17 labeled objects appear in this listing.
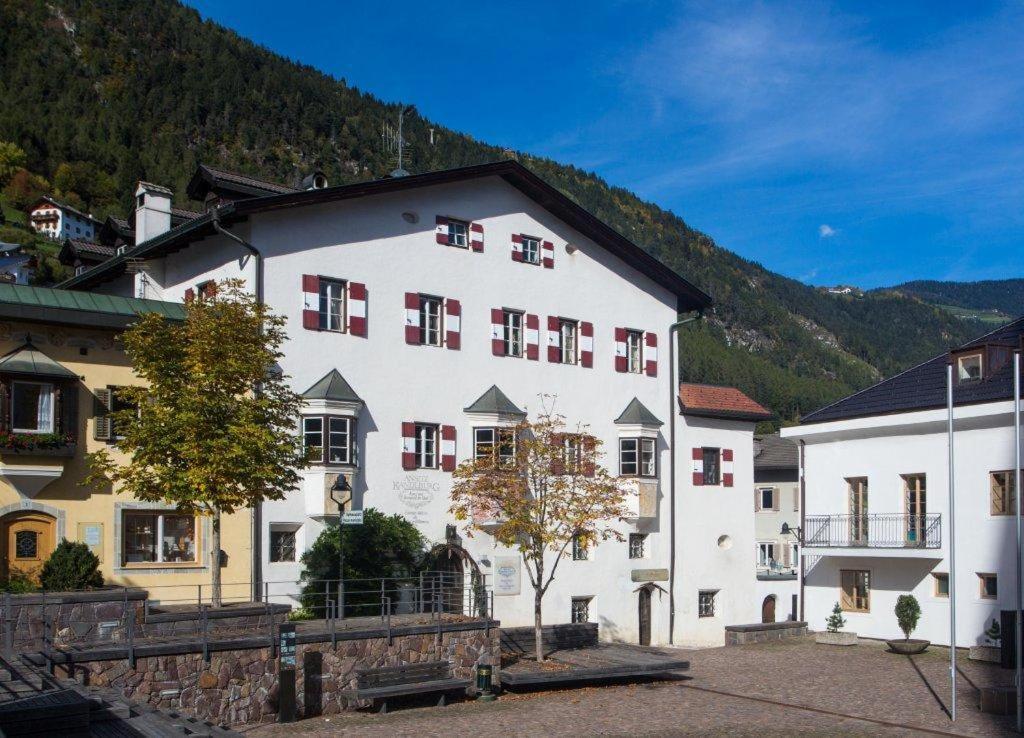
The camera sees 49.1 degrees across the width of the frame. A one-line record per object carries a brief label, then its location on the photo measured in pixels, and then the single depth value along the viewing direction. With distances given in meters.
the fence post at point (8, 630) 17.66
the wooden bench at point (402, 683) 20.73
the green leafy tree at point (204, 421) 20.89
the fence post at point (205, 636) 18.98
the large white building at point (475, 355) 27.02
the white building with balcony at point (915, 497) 27.50
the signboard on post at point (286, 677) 19.67
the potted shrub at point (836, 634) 29.83
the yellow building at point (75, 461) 22.62
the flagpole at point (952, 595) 18.66
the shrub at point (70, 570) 21.62
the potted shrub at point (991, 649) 25.61
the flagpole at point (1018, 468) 18.12
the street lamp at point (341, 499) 22.34
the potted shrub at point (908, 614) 28.64
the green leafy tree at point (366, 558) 25.58
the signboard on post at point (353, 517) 23.73
